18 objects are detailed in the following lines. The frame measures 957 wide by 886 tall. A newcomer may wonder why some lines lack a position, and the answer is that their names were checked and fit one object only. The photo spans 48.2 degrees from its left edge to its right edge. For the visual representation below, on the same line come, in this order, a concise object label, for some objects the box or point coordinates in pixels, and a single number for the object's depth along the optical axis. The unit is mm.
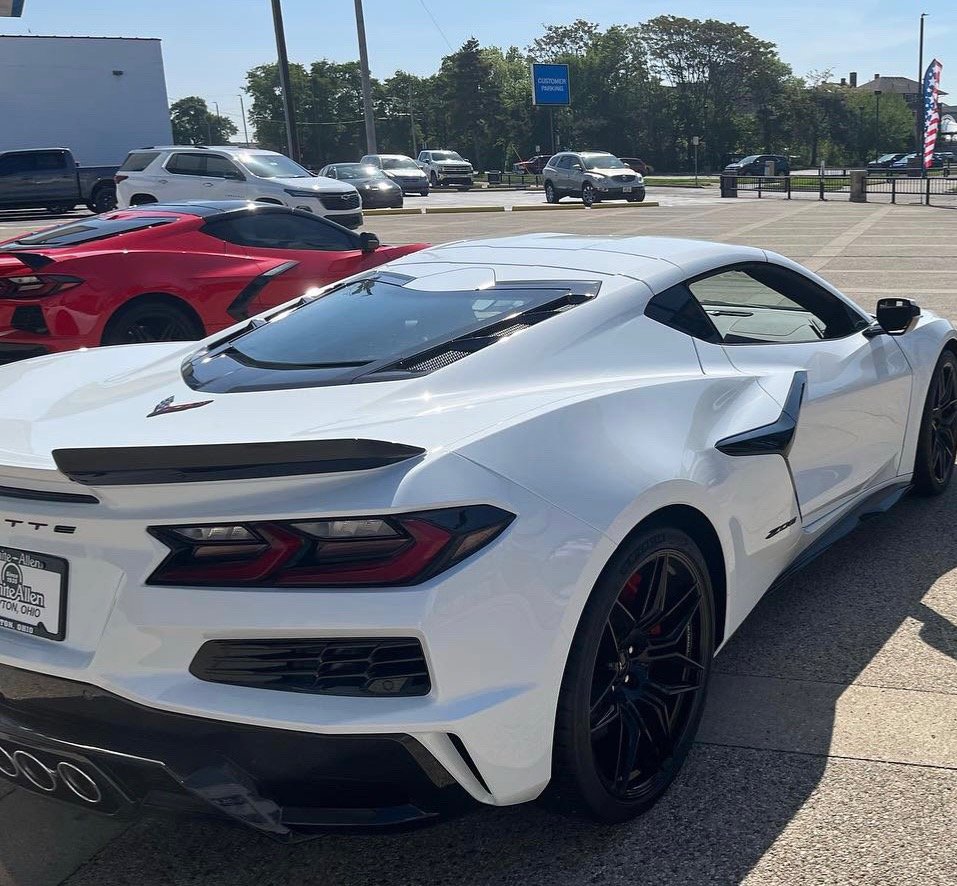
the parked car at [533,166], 62719
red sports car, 6969
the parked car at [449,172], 48750
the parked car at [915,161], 59662
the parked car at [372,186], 31203
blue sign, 75375
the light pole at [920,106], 59803
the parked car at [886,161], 66938
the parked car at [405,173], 39250
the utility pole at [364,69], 36406
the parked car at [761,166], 58009
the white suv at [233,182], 19922
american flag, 36406
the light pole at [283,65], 31625
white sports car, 2027
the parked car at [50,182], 29828
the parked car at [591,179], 33812
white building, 46312
